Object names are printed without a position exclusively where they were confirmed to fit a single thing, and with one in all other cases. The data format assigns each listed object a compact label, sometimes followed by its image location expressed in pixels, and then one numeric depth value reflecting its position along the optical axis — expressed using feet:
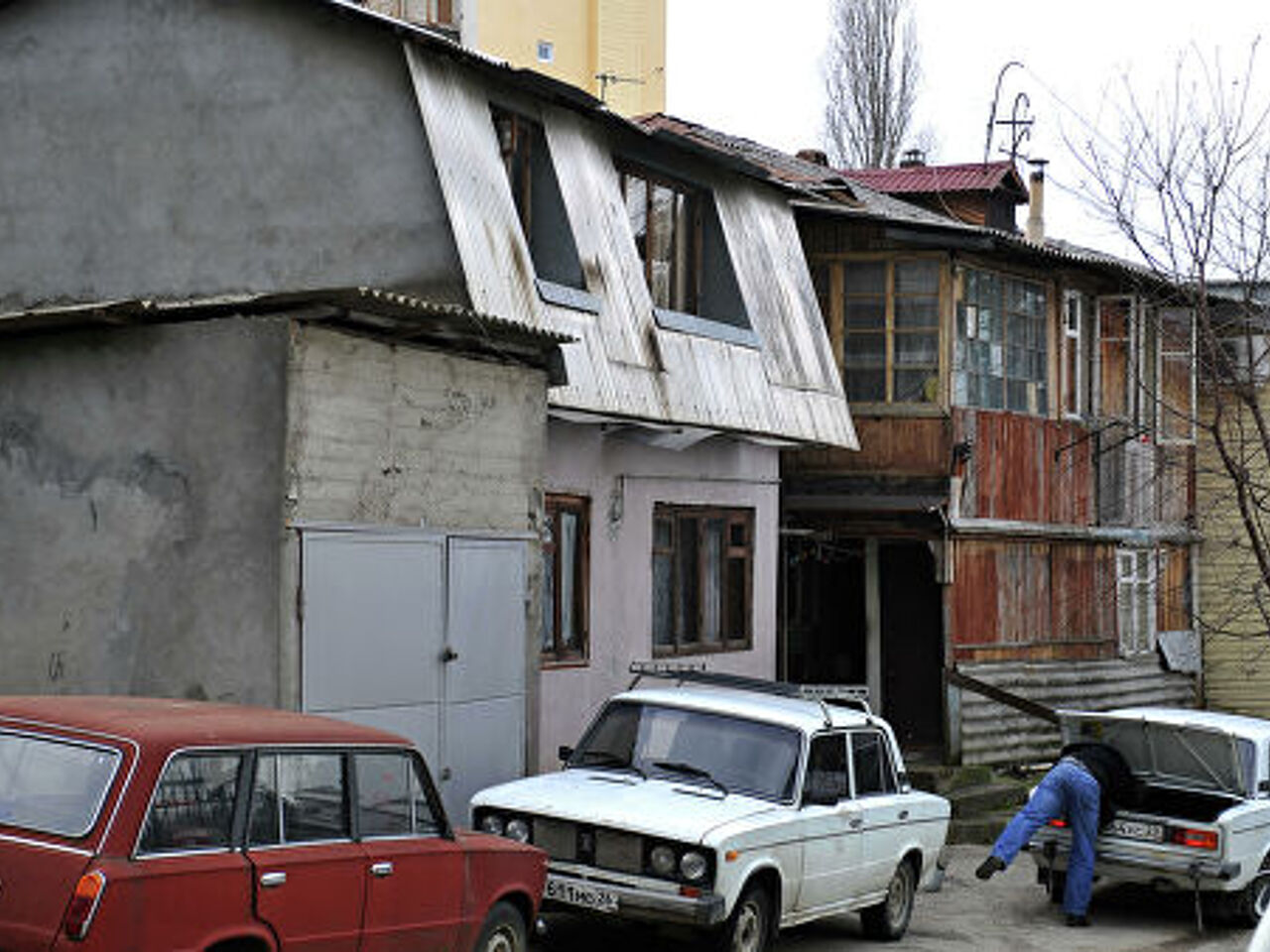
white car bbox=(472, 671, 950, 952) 35.58
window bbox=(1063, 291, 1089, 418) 75.97
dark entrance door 74.02
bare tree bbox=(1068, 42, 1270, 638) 51.19
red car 24.29
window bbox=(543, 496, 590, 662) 50.57
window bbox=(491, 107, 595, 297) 50.42
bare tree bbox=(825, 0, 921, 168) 129.49
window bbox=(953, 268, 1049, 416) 69.51
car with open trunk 46.96
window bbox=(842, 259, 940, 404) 68.69
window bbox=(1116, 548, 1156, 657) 81.15
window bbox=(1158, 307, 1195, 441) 81.61
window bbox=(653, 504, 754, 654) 56.75
